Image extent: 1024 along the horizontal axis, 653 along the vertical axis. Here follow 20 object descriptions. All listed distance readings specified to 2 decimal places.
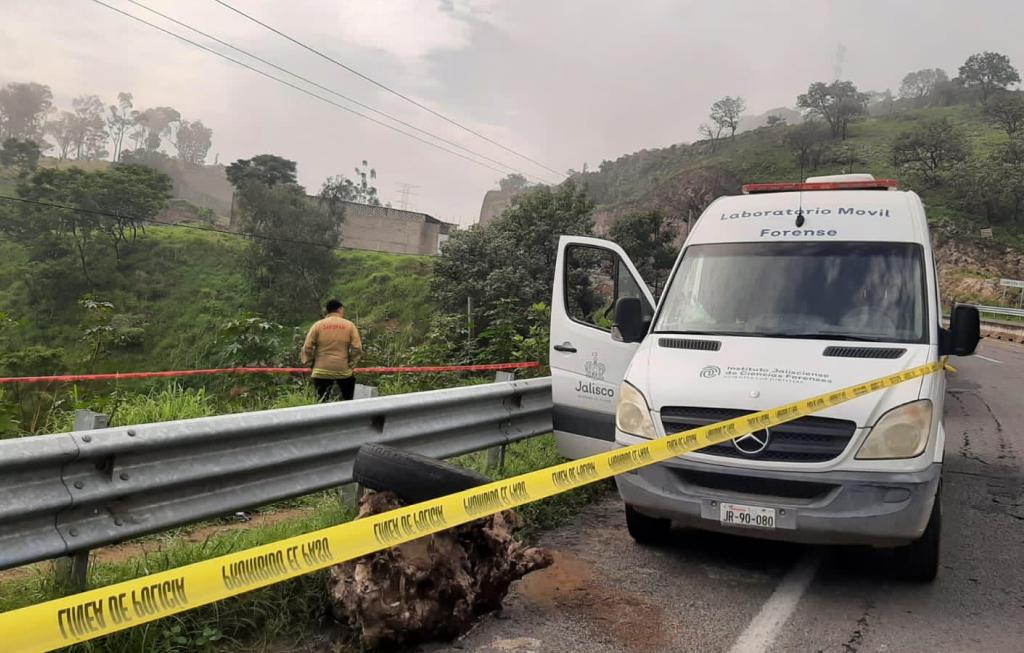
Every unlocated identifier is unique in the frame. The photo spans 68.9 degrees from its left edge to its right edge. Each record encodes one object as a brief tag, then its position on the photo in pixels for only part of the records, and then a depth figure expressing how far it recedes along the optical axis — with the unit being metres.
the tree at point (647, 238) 40.79
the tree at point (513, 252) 30.06
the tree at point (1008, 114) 86.06
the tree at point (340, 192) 69.69
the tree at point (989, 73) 126.69
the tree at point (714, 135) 125.11
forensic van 3.78
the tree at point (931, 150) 73.56
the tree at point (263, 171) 66.12
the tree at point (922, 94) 161.10
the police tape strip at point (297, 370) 7.81
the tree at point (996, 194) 61.62
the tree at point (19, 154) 78.22
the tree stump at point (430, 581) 2.96
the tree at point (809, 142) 89.69
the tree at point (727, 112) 122.81
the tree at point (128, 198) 59.91
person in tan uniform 8.53
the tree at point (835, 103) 105.06
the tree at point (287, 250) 53.03
